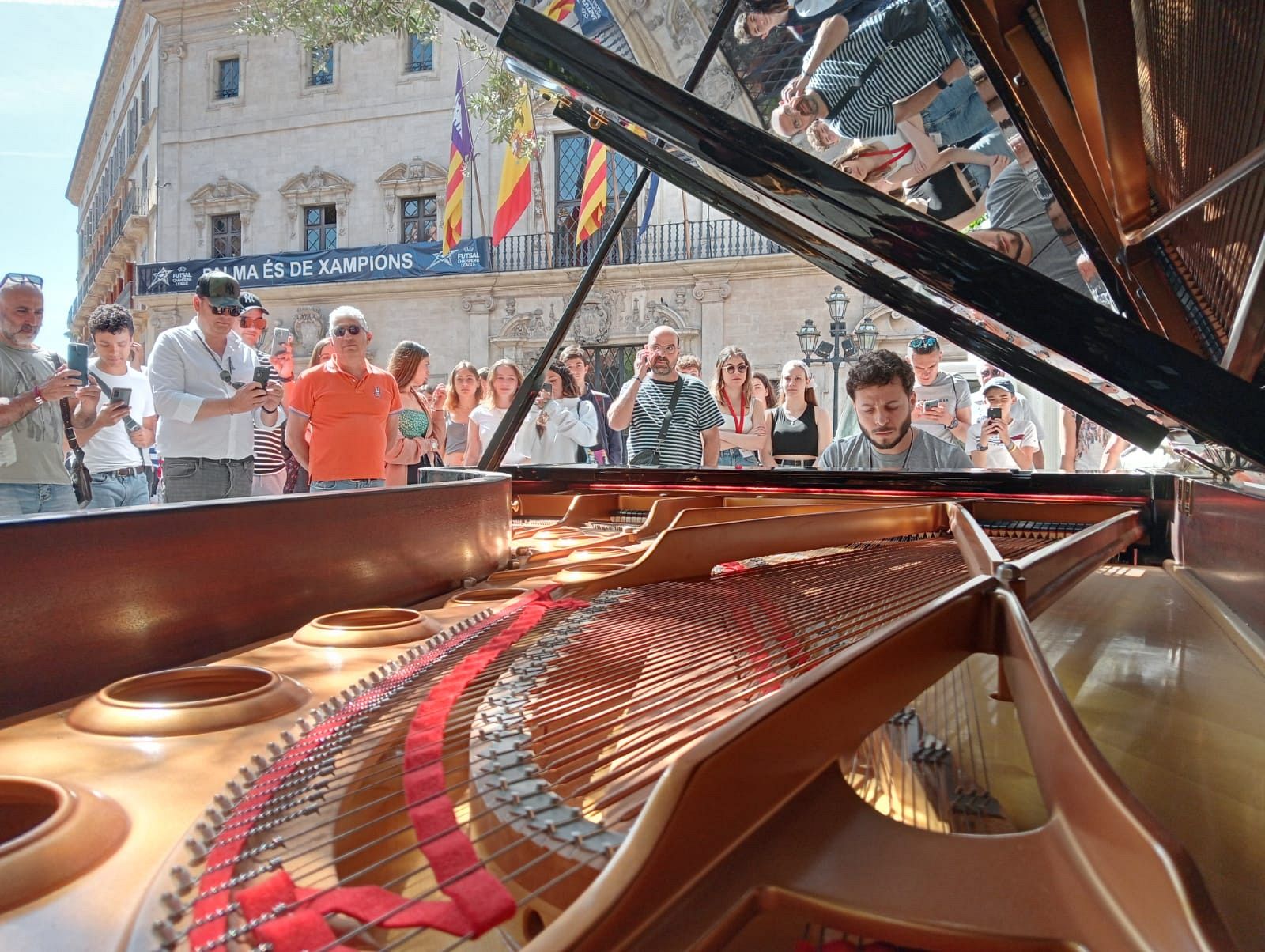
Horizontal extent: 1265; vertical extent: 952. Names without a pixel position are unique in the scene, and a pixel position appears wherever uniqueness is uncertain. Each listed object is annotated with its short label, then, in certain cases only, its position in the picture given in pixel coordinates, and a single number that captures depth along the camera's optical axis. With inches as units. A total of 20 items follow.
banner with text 729.0
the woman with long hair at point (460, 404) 259.1
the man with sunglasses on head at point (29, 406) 144.8
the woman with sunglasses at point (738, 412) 229.1
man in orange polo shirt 159.3
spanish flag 605.9
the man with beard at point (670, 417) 191.6
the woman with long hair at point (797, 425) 212.2
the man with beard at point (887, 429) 145.0
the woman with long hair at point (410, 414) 196.4
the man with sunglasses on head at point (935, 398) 206.1
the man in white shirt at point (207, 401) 145.0
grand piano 24.5
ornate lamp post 446.6
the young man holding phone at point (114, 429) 169.6
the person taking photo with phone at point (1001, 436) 216.1
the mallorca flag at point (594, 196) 583.8
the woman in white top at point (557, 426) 221.0
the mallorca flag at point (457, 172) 603.2
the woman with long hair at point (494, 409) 223.9
